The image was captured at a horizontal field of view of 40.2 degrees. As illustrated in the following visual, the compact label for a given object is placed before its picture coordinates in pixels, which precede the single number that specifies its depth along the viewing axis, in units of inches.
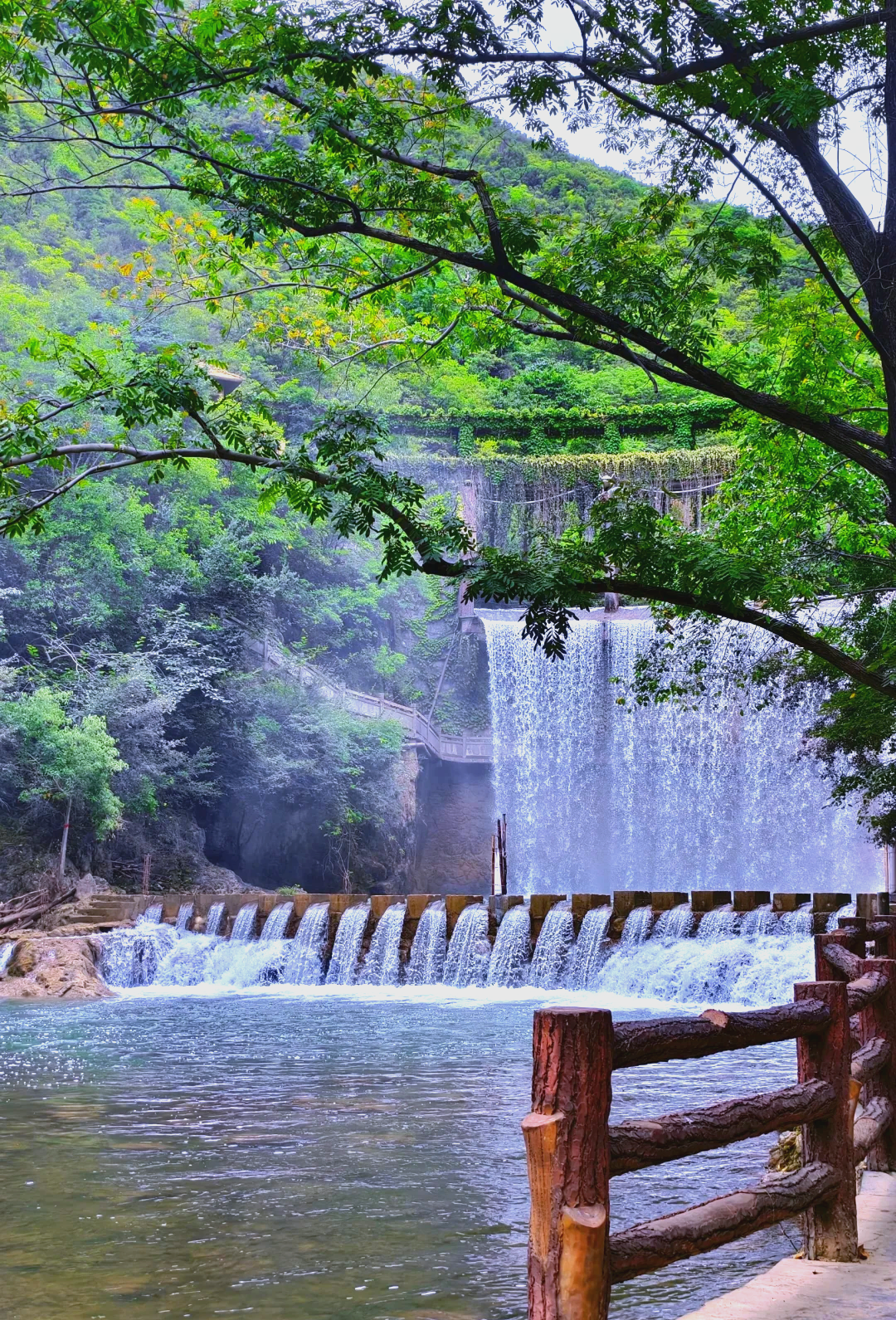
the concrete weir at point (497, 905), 679.7
